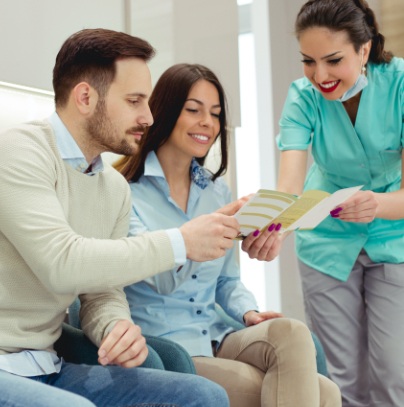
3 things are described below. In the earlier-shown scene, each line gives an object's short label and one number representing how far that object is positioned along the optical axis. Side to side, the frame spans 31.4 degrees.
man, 1.30
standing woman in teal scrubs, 2.08
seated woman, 1.68
